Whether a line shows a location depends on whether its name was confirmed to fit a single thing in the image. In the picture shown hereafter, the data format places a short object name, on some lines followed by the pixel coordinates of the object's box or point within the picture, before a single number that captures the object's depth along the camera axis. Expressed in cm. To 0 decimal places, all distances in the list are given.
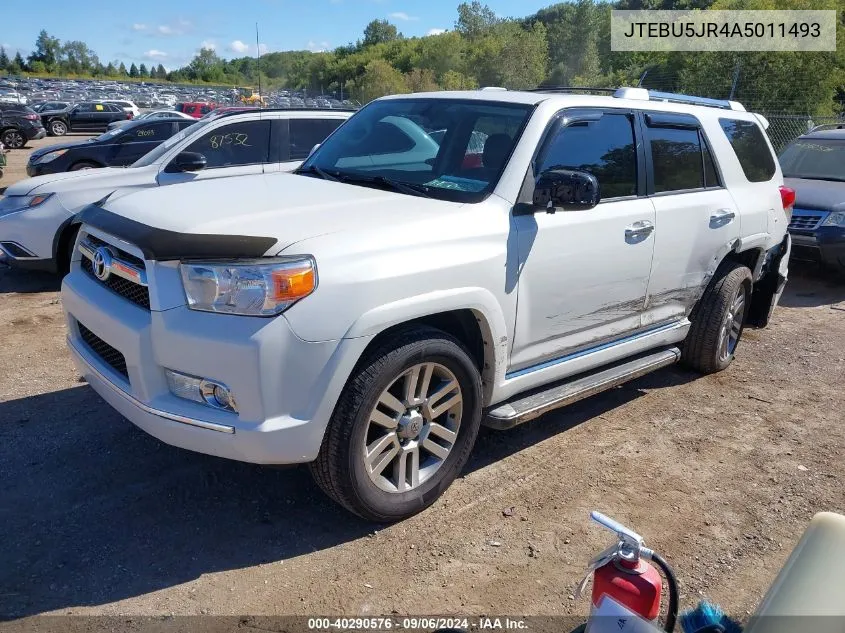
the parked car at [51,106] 3170
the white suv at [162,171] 699
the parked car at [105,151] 1123
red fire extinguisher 182
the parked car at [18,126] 2342
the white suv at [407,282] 283
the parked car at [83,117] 3052
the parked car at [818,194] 819
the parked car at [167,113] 2141
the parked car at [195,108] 2966
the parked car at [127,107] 3209
